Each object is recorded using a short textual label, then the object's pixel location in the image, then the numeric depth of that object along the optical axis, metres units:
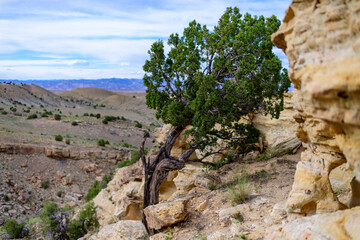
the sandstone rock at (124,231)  9.89
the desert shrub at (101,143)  32.72
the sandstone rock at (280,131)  12.66
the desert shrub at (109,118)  46.46
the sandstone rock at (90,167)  27.86
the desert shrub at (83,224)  16.05
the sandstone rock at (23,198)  22.44
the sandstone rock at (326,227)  4.14
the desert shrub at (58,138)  31.47
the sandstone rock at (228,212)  8.19
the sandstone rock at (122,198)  14.88
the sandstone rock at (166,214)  8.99
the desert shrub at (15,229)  17.14
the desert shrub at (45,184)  24.65
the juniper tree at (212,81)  10.12
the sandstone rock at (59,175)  26.16
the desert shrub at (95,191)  21.92
